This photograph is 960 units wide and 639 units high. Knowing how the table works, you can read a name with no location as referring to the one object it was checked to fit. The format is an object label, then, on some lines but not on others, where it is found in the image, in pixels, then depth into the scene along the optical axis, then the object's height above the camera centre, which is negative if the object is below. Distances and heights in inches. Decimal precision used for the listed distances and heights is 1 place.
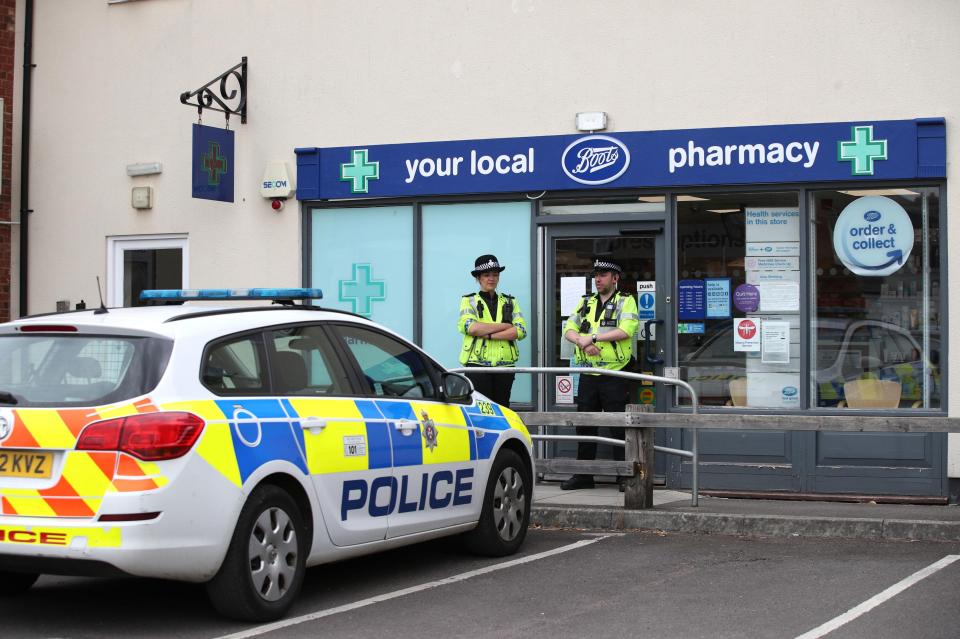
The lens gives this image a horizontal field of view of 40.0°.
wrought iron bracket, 500.4 +93.3
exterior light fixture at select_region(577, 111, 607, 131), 459.5 +76.1
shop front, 430.9 +28.3
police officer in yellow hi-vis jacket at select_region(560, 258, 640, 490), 437.4 -0.2
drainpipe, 553.0 +76.7
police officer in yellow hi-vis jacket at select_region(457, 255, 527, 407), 452.1 +4.8
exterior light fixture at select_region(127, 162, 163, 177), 528.7 +67.6
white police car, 230.8 -20.9
